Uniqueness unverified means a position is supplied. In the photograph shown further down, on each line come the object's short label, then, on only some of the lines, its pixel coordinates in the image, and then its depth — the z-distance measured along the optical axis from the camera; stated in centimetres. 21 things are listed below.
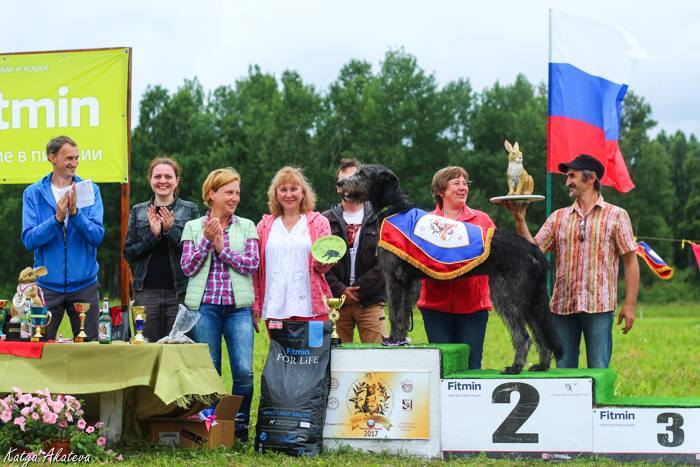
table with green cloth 986
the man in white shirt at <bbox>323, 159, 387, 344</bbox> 1177
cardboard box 1066
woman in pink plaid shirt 1092
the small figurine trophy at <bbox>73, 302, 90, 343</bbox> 1035
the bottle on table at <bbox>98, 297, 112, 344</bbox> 1030
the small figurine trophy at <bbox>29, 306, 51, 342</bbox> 1026
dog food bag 1051
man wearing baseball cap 1094
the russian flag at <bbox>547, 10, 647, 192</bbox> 1337
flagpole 1191
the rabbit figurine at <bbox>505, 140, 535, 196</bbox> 1106
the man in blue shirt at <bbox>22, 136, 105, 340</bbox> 1106
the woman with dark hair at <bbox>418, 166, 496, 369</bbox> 1150
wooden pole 1207
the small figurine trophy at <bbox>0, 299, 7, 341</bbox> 1064
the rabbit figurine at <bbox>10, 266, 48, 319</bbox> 1031
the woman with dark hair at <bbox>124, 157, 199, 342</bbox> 1123
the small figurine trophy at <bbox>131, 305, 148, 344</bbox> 1020
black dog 1062
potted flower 966
